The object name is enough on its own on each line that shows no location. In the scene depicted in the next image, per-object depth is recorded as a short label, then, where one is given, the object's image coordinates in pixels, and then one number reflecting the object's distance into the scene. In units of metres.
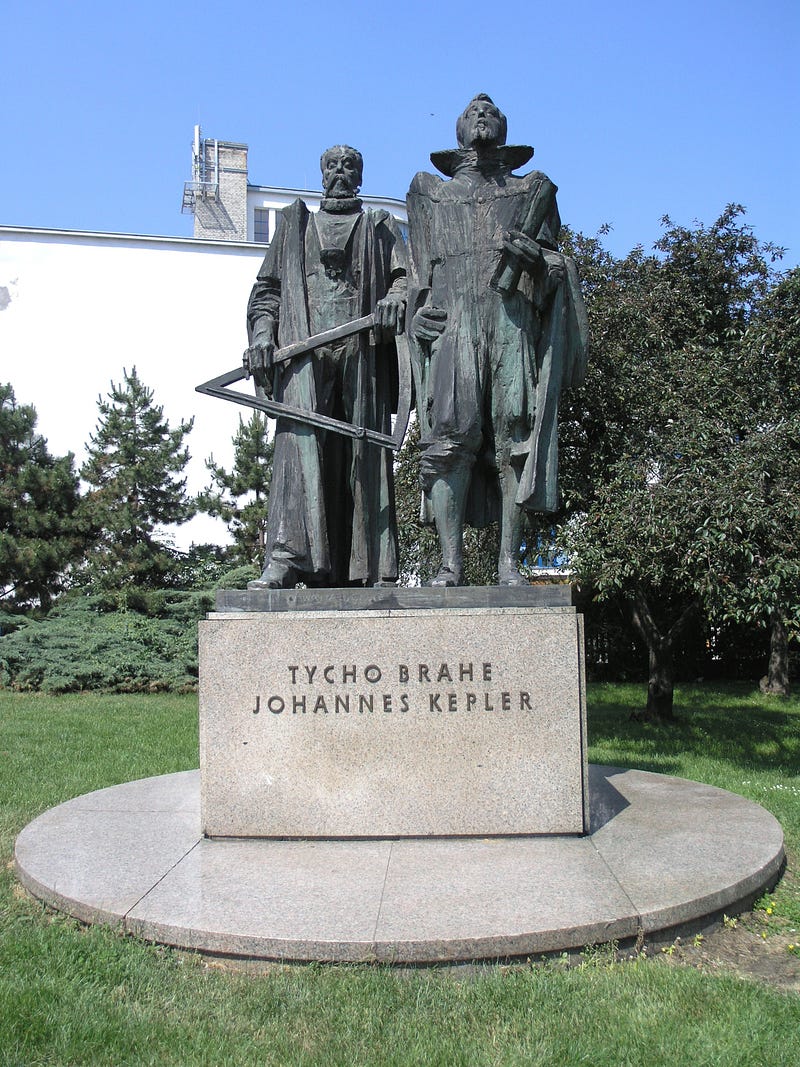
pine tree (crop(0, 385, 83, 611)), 17.34
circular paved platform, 3.37
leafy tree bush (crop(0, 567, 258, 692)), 14.81
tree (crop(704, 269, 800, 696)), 8.28
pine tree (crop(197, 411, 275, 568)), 18.28
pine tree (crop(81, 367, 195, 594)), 17.48
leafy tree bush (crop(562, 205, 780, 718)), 8.73
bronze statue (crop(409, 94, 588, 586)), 5.10
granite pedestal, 4.62
